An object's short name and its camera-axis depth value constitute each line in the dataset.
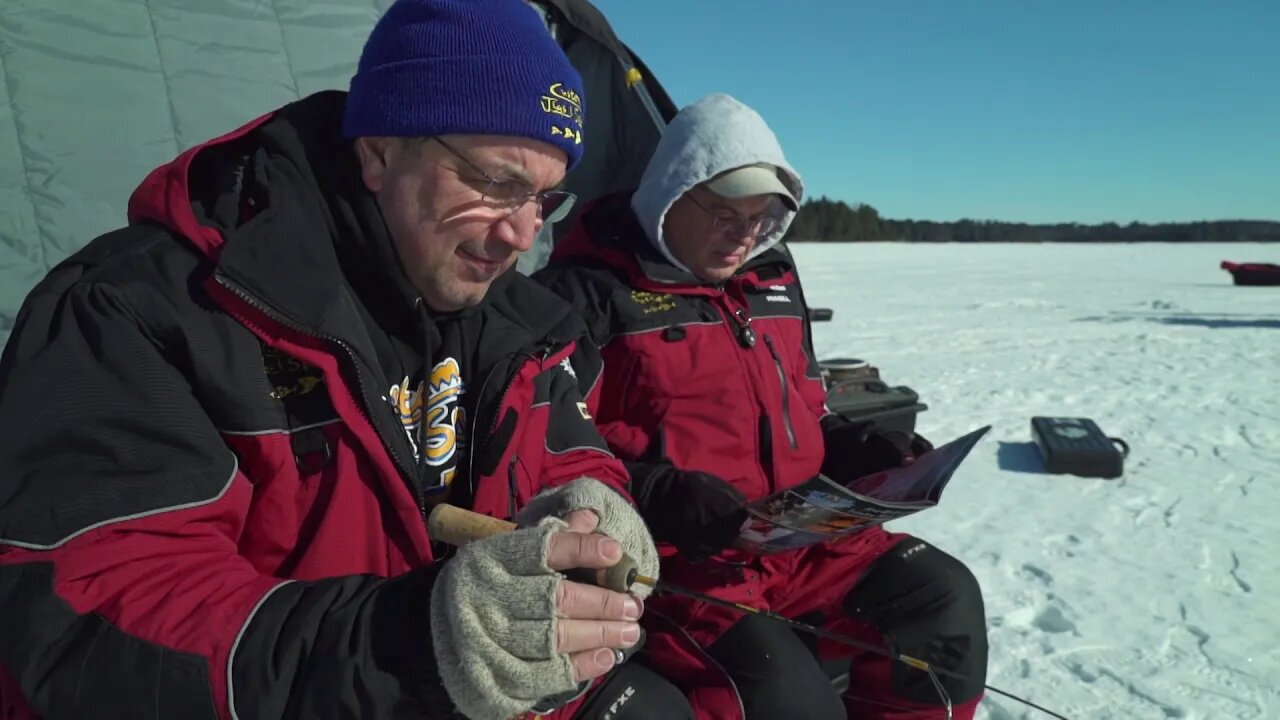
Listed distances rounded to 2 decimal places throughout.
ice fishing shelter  2.50
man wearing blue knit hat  1.02
